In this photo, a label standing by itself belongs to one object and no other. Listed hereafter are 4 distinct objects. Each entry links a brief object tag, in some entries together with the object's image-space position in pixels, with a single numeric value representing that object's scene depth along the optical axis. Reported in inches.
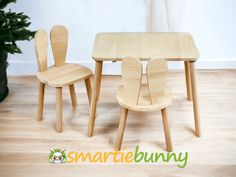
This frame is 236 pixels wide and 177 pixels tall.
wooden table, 74.8
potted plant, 89.1
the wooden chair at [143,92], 66.2
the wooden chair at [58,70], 83.0
